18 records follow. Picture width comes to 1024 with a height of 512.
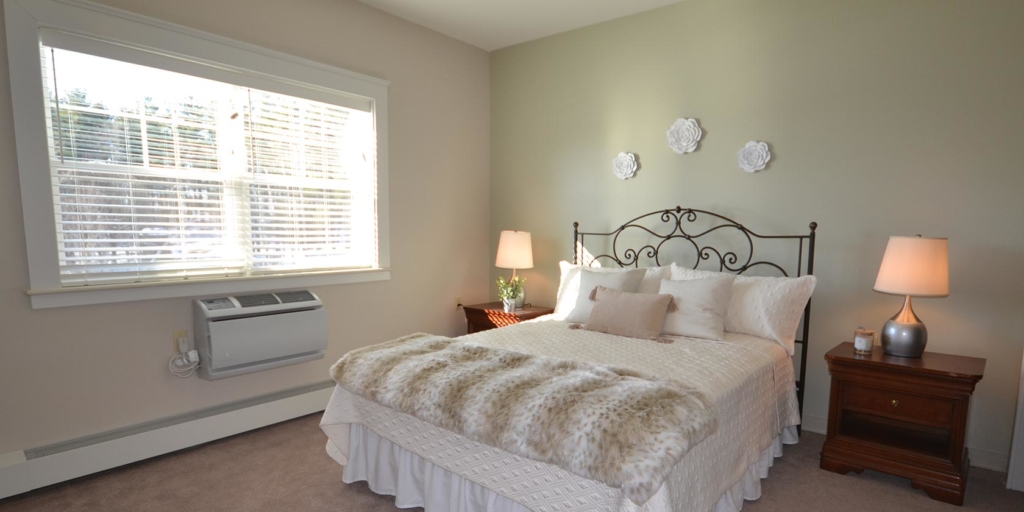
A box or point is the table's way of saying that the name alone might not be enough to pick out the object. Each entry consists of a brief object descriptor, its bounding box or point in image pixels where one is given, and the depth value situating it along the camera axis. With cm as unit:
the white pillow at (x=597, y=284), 314
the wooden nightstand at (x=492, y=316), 389
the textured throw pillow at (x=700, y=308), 276
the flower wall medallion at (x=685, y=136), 340
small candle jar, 257
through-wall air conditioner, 277
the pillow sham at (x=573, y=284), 317
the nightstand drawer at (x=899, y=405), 234
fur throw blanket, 150
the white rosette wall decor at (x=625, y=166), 371
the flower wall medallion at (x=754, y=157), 314
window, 239
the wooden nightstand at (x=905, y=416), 229
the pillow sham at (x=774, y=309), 276
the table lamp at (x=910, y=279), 238
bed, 173
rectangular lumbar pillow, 277
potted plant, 400
